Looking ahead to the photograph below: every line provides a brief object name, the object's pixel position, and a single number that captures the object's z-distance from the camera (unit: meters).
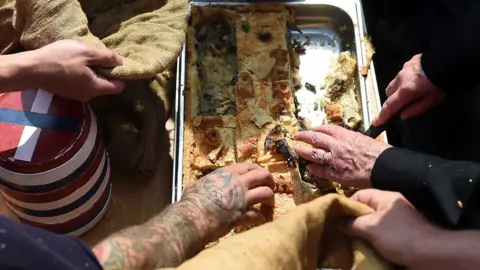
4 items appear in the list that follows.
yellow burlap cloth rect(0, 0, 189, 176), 0.96
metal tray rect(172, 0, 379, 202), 1.27
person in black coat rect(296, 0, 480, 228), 0.73
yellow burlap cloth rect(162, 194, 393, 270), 0.61
